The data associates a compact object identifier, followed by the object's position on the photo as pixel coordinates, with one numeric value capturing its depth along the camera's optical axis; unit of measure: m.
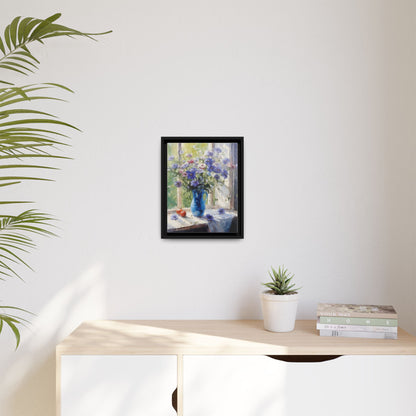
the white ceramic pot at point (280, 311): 1.63
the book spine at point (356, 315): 1.58
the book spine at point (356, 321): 1.58
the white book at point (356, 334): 1.58
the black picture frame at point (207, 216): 1.88
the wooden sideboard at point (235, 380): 1.45
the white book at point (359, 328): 1.57
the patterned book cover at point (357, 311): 1.59
